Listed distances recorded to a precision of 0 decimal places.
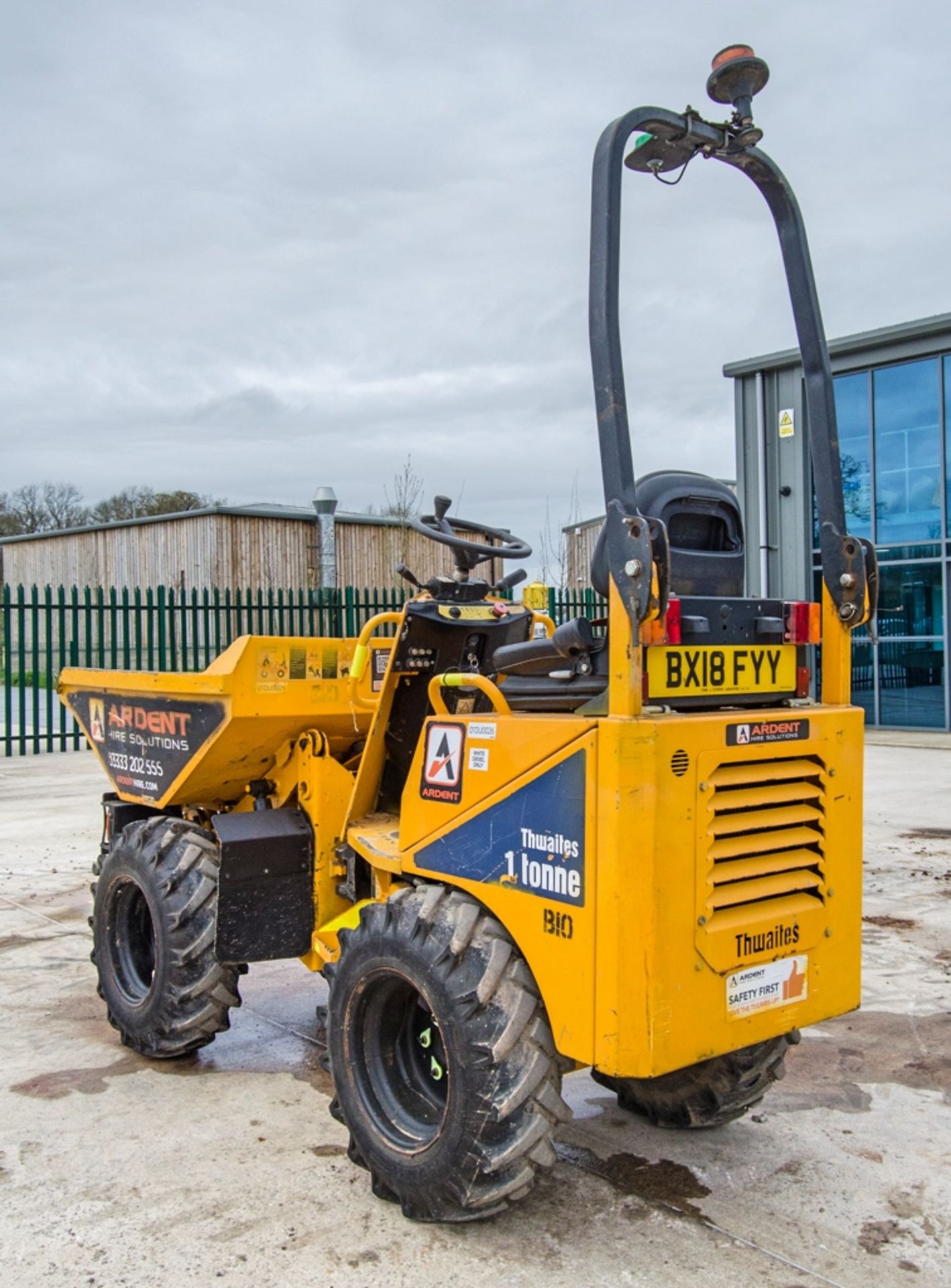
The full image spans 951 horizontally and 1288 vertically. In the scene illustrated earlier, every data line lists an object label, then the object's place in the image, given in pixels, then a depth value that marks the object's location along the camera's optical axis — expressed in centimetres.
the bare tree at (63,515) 4281
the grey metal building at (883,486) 1673
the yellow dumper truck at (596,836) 286
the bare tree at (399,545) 2442
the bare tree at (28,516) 4247
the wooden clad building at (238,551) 2281
